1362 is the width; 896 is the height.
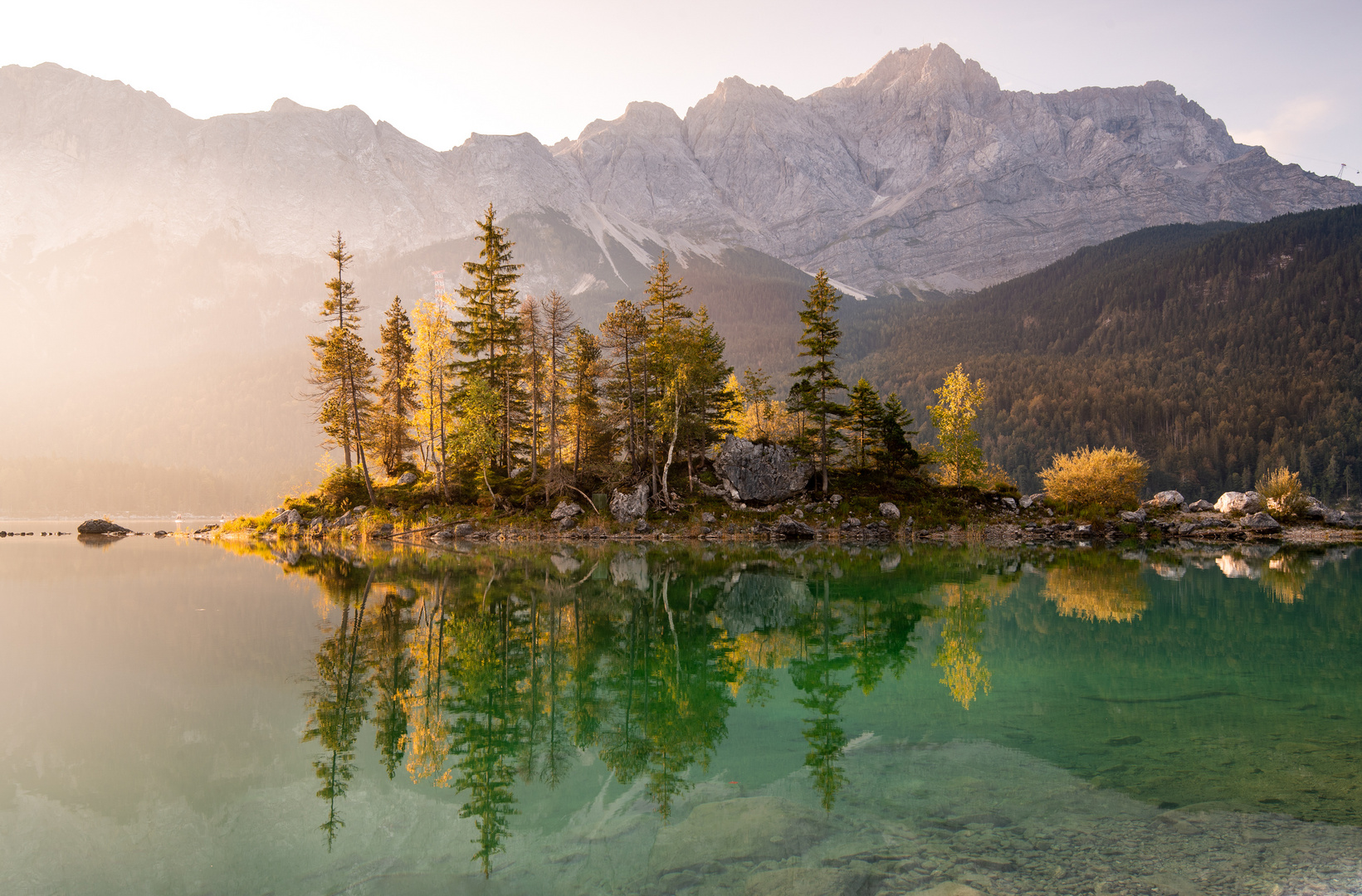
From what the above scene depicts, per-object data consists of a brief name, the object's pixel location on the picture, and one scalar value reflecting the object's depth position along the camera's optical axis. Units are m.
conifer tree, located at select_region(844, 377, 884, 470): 58.78
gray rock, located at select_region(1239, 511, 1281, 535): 54.06
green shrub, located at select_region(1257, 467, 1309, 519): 58.88
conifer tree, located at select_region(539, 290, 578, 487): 52.72
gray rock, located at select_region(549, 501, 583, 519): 52.19
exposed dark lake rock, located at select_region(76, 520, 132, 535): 59.28
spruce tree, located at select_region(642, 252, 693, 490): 53.78
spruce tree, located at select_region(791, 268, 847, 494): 55.22
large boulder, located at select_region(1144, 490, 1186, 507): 63.16
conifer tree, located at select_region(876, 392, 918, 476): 59.81
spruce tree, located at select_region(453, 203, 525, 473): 54.00
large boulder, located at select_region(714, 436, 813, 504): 55.62
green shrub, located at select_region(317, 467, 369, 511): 53.72
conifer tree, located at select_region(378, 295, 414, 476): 56.94
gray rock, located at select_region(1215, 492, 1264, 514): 58.19
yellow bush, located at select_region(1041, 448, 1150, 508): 59.34
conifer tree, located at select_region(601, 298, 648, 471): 53.09
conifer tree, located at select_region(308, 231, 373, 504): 50.84
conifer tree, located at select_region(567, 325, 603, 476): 55.41
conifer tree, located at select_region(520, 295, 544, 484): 52.91
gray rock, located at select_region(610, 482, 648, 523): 53.62
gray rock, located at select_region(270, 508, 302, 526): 52.94
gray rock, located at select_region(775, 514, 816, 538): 52.75
